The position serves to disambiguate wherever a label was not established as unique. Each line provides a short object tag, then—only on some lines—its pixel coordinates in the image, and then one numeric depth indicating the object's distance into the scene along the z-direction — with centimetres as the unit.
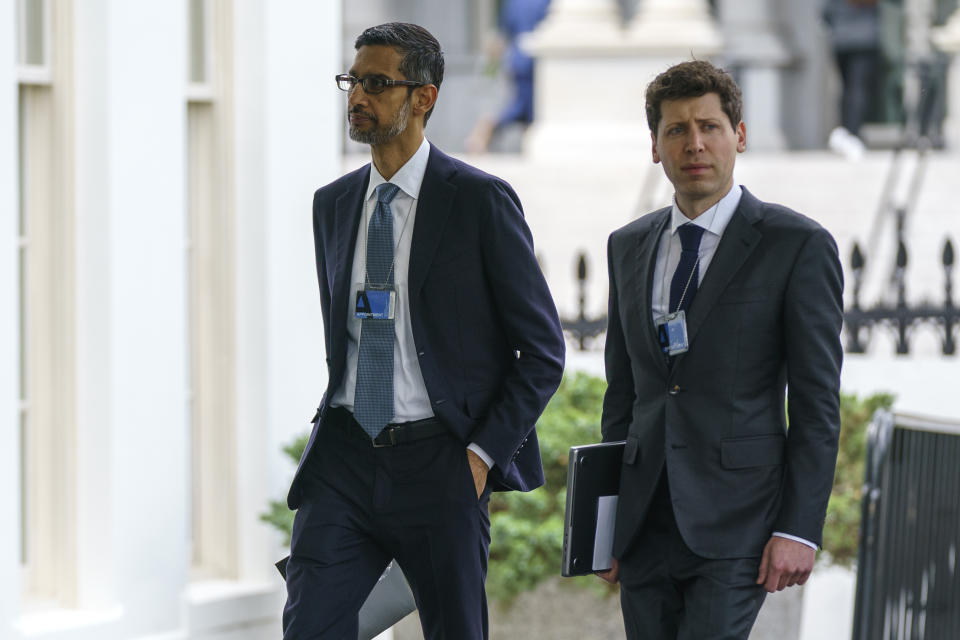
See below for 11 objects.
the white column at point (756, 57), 4284
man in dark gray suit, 812
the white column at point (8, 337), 1220
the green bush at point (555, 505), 1370
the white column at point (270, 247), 1425
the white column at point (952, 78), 3719
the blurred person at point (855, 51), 3966
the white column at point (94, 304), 1291
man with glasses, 859
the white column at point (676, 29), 3628
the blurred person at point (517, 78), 3994
